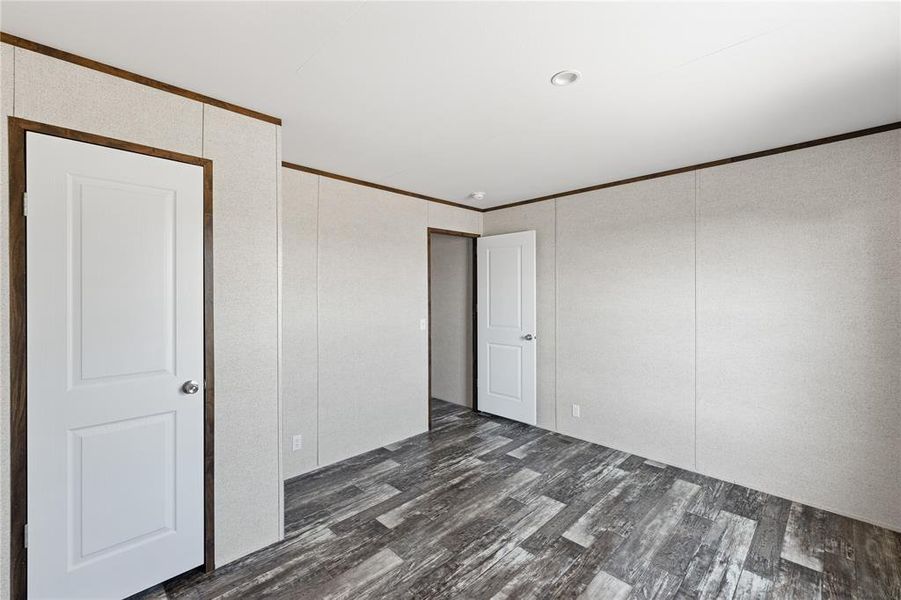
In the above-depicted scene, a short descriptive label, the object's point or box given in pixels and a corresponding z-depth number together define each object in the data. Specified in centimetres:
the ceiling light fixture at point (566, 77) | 179
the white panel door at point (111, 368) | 161
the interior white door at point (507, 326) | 418
